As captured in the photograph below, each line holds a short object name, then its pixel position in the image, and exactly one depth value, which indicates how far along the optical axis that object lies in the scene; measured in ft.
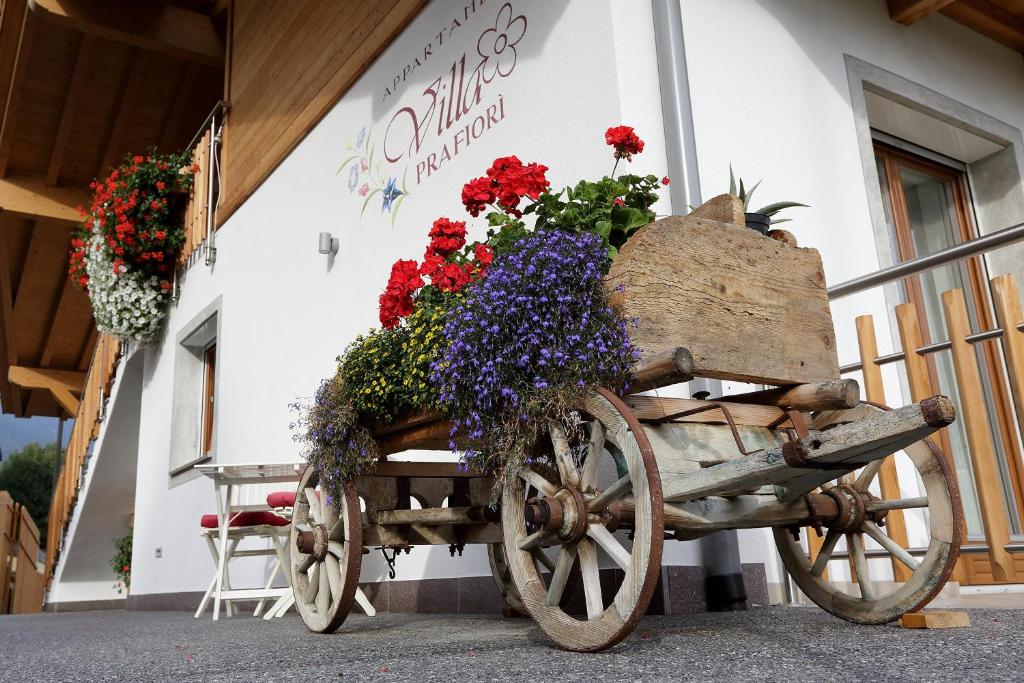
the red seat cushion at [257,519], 15.08
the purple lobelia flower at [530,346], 6.52
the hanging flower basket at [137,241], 26.48
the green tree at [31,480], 106.01
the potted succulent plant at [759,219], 8.25
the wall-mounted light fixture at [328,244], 17.11
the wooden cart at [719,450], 5.64
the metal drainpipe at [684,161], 9.66
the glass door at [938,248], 13.78
